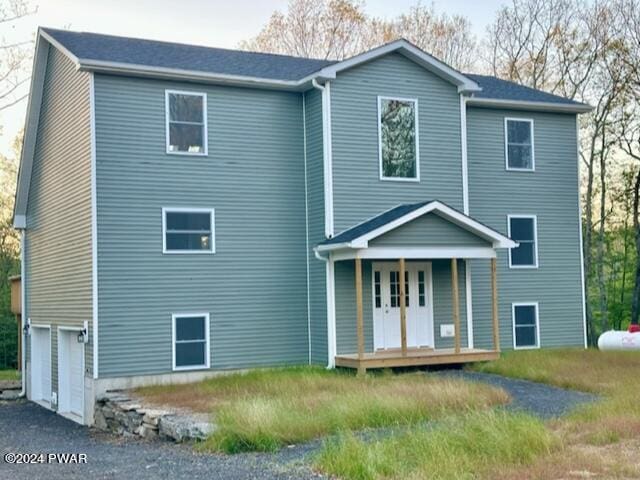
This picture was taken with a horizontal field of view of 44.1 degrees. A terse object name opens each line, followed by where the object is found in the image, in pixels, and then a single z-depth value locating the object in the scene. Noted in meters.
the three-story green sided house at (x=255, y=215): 15.43
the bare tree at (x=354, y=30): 32.91
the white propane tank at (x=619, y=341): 18.69
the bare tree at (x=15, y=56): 21.47
